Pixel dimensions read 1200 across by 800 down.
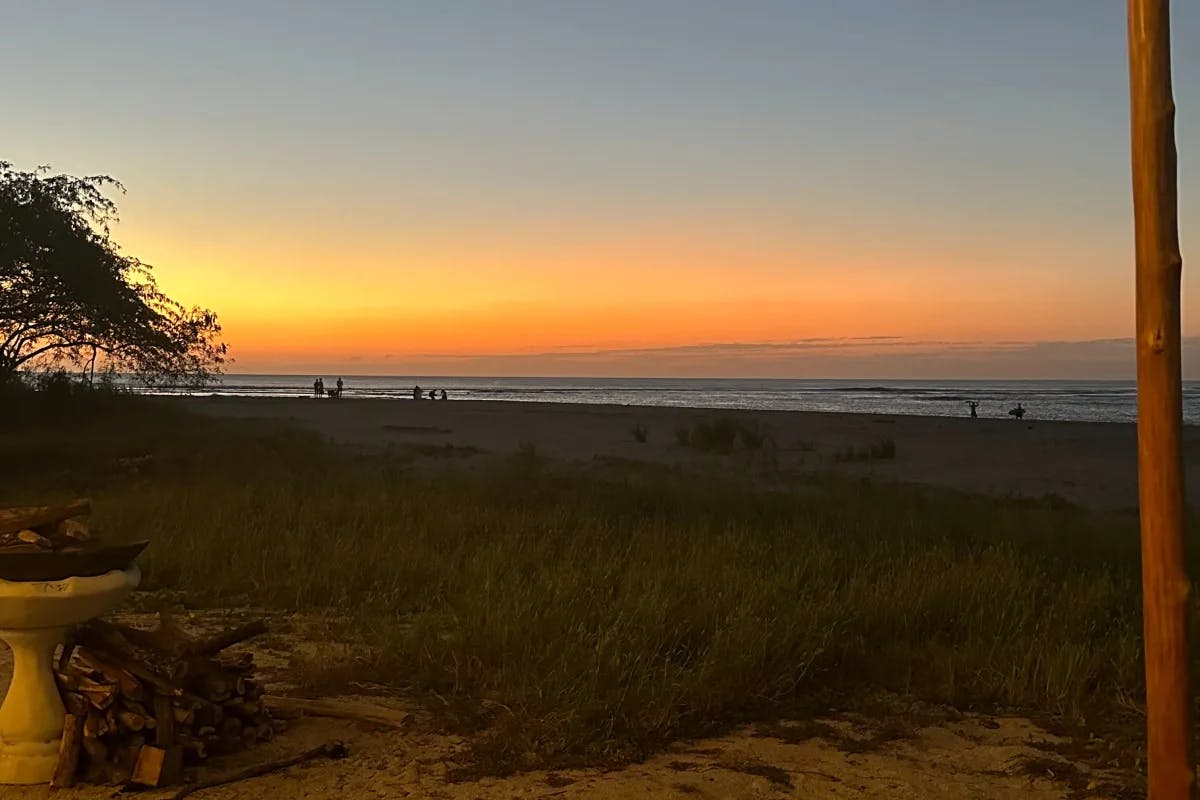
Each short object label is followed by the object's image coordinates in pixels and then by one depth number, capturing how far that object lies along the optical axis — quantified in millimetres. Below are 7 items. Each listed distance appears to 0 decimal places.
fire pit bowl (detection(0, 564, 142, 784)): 3947
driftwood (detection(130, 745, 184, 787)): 4160
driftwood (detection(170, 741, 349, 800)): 4223
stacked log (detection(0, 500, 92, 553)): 4051
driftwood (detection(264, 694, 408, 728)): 4973
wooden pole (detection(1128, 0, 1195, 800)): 3244
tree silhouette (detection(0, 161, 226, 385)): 18641
